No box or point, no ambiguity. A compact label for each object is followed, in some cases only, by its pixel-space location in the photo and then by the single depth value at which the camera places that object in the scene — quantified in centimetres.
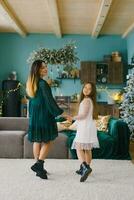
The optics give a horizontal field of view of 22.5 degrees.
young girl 418
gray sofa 532
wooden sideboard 944
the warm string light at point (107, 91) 981
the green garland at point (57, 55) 641
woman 405
